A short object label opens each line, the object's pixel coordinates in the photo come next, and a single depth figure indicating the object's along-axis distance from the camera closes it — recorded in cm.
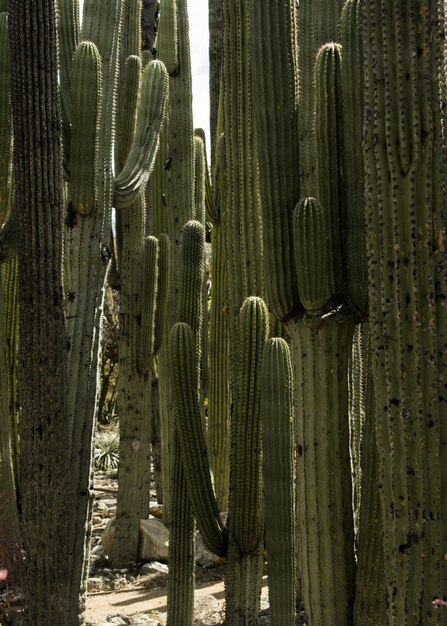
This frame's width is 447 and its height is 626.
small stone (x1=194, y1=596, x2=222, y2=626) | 631
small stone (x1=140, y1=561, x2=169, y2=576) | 802
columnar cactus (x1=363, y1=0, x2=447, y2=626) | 287
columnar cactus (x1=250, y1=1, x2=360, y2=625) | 394
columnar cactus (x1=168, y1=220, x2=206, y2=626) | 514
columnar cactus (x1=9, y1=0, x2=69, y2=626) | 432
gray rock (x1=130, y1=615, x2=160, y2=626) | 642
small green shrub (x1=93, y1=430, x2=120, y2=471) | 1509
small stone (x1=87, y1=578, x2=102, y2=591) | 768
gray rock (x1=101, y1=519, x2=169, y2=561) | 827
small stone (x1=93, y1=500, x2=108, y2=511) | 1077
